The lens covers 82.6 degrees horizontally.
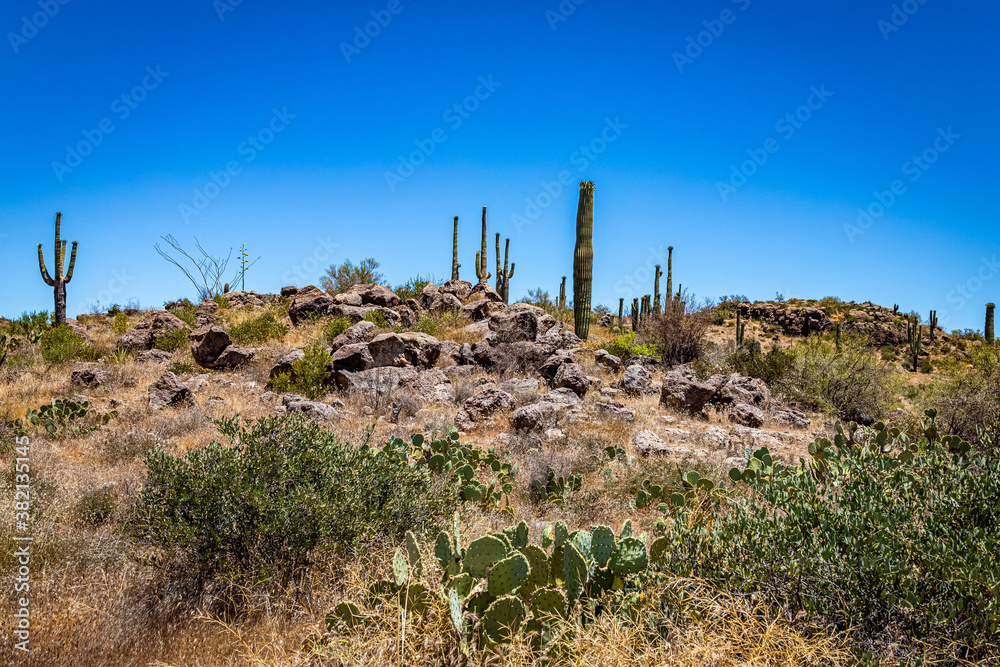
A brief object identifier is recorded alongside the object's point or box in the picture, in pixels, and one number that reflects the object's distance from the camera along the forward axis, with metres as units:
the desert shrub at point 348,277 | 21.97
